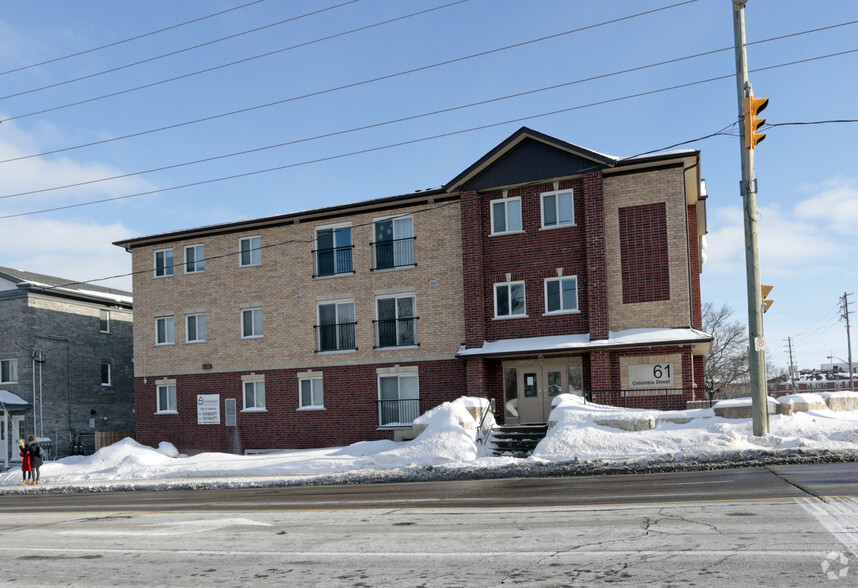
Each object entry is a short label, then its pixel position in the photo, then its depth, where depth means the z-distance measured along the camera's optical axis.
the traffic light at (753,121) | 15.45
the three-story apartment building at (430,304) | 25.77
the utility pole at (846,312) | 71.47
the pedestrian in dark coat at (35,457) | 26.09
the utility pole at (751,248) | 17.66
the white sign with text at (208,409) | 32.22
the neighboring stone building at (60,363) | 36.56
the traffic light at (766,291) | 19.07
